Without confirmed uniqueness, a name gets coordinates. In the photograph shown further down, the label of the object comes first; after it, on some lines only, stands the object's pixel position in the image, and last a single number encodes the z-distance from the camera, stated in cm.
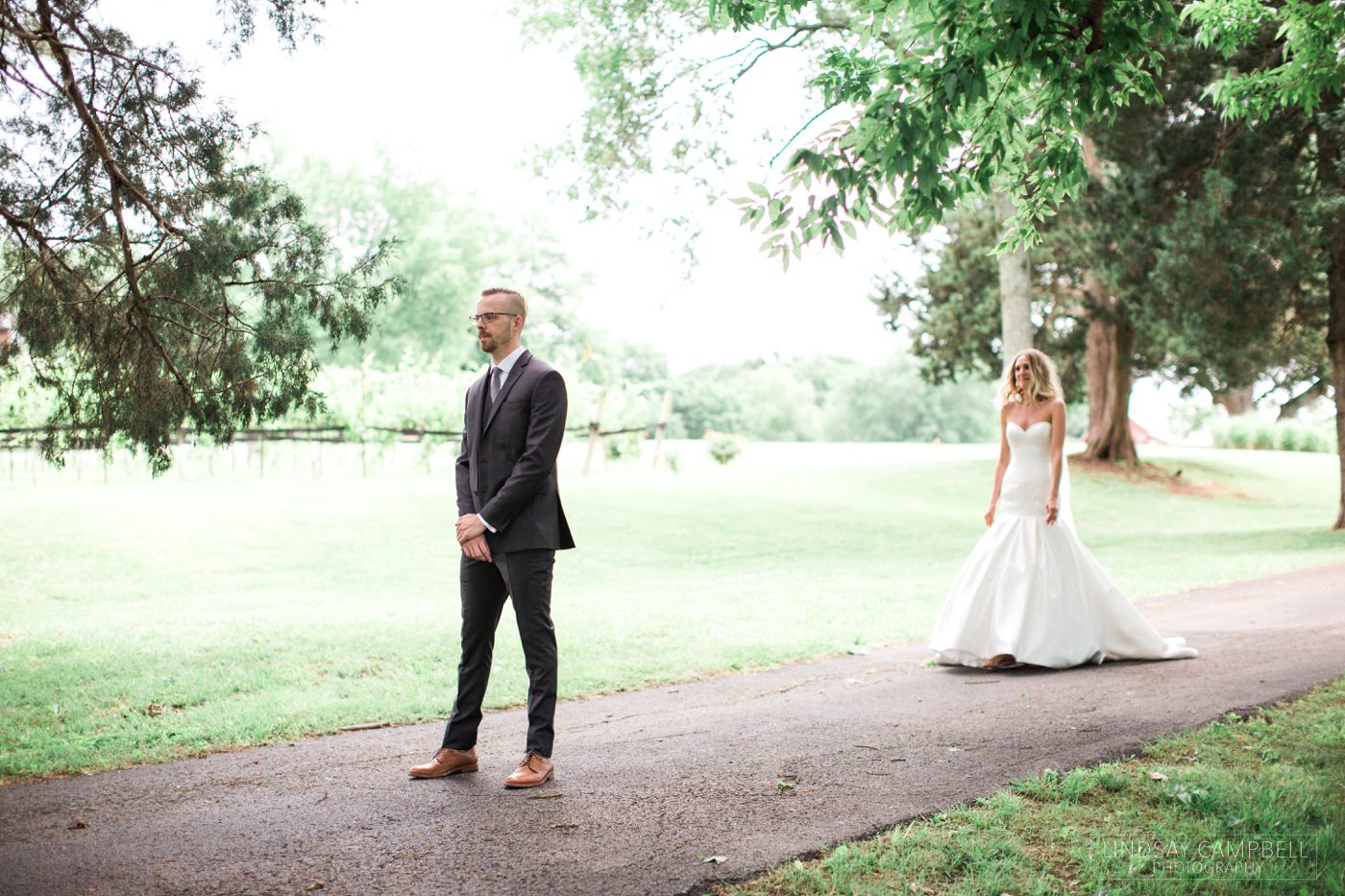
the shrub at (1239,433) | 4480
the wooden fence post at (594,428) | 2853
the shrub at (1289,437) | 4350
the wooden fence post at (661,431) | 2956
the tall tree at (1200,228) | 1977
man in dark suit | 519
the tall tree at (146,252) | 754
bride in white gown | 810
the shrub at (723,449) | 3328
